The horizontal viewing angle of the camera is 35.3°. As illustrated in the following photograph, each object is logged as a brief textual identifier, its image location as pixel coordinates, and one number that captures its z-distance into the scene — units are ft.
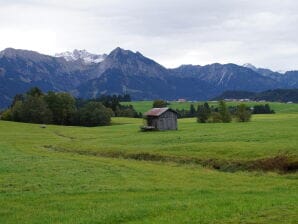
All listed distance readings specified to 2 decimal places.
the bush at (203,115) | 469.98
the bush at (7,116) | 572.51
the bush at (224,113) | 454.81
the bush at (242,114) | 451.20
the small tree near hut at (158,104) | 619.67
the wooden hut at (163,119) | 364.17
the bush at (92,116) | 559.38
